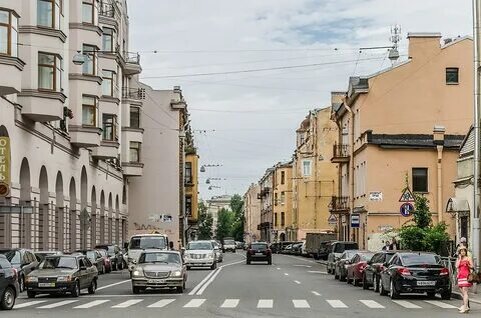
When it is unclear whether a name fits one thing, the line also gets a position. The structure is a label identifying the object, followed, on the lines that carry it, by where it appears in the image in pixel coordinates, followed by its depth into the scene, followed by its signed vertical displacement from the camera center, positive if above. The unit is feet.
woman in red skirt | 71.81 -4.27
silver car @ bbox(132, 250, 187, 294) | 94.84 -6.06
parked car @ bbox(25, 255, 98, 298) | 88.79 -5.97
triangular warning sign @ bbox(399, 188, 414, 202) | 111.75 +2.59
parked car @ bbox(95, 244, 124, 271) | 173.17 -7.53
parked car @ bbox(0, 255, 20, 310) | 72.59 -5.60
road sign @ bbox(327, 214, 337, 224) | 203.72 -0.60
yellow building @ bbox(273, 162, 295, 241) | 431.43 +7.97
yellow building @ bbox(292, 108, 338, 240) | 327.47 +16.11
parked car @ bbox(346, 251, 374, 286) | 112.78 -6.40
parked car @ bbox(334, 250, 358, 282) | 125.08 -6.76
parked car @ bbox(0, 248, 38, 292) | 99.75 -5.08
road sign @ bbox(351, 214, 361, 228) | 162.61 -0.67
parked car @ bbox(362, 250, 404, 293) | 96.84 -5.88
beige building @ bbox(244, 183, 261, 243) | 605.31 -1.75
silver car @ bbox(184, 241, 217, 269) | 170.81 -7.65
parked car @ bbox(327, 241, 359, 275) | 148.23 -6.00
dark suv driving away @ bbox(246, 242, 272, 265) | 206.39 -8.52
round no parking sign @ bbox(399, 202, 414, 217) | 111.75 +1.05
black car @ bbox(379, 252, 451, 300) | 85.35 -5.68
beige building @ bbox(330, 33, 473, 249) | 182.19 +19.31
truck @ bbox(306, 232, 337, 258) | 253.44 -6.52
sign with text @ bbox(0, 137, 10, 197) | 116.78 +7.66
